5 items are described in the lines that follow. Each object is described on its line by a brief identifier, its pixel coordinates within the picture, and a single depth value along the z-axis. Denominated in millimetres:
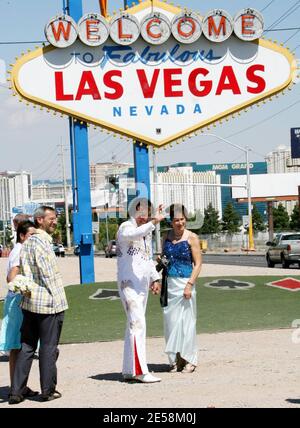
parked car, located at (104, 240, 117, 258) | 64038
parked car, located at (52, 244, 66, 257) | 75469
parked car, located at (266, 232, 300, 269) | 38000
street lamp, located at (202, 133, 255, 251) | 65594
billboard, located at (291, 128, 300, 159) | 81125
